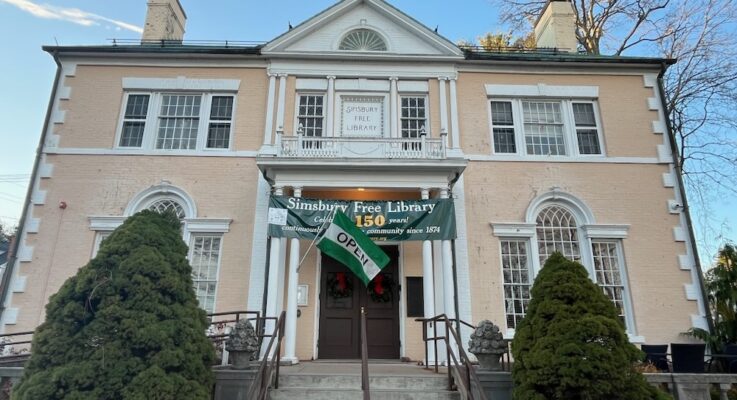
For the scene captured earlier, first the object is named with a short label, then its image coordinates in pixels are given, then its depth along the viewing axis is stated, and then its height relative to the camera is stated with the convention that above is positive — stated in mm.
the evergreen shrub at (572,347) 5551 -142
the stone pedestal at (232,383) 6825 -728
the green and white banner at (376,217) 9805 +2483
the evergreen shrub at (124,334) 5160 -7
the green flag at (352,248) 9000 +1715
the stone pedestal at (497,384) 7020 -738
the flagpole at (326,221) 9672 +2380
